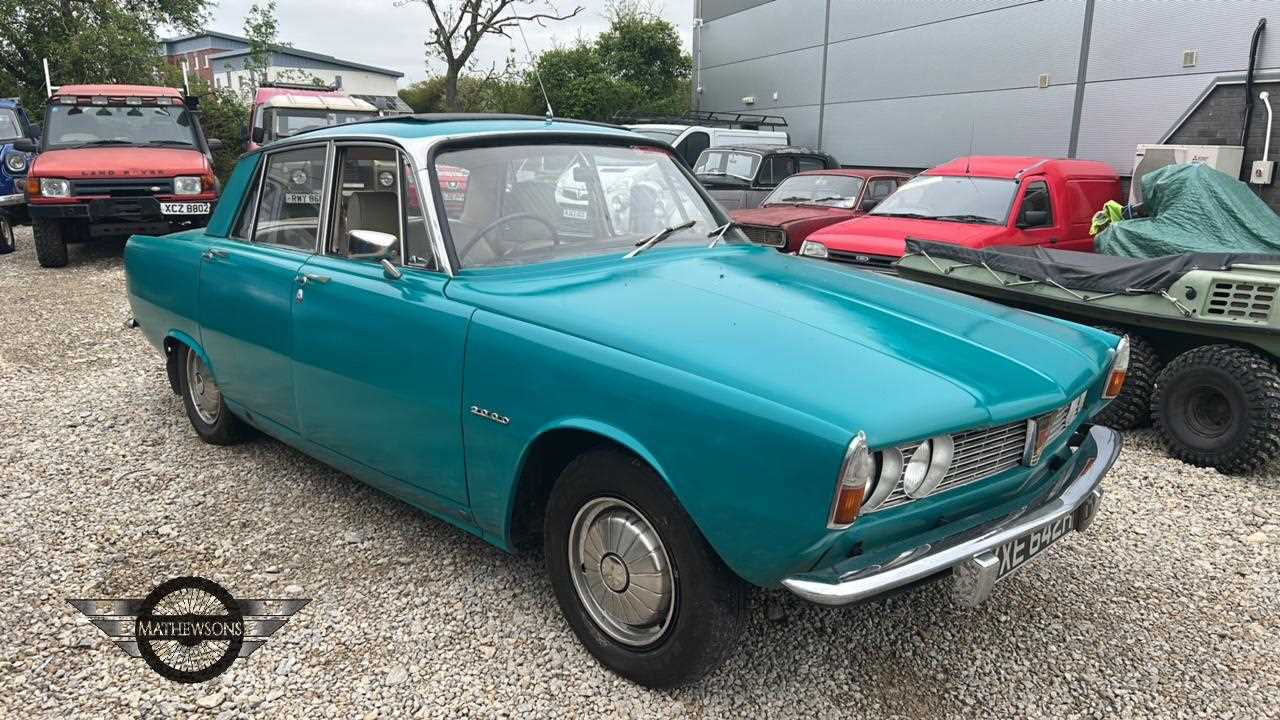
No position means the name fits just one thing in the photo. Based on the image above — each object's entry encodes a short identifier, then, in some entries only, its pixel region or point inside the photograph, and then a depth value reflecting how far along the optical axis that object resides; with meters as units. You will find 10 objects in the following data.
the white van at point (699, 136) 13.98
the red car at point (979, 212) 7.41
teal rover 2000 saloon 2.18
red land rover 9.70
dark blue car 11.41
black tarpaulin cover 4.86
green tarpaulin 6.31
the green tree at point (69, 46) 19.12
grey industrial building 11.07
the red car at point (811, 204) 8.86
